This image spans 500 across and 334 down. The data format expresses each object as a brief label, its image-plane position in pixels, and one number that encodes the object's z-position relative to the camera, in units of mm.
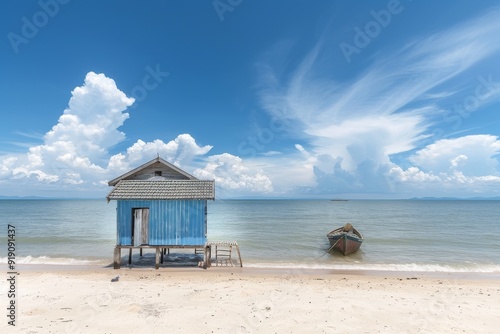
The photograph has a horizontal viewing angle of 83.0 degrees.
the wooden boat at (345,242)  26047
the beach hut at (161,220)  17469
